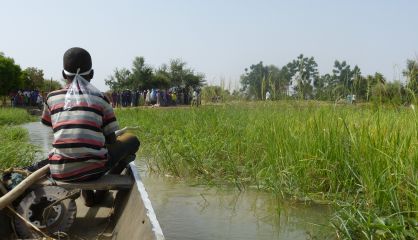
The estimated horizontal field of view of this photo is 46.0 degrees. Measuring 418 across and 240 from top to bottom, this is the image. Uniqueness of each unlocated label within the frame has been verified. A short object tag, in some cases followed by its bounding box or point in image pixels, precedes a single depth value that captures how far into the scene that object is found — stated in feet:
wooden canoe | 8.64
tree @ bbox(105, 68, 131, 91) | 148.56
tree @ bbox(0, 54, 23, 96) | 97.63
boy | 10.71
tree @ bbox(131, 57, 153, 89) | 142.10
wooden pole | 9.71
